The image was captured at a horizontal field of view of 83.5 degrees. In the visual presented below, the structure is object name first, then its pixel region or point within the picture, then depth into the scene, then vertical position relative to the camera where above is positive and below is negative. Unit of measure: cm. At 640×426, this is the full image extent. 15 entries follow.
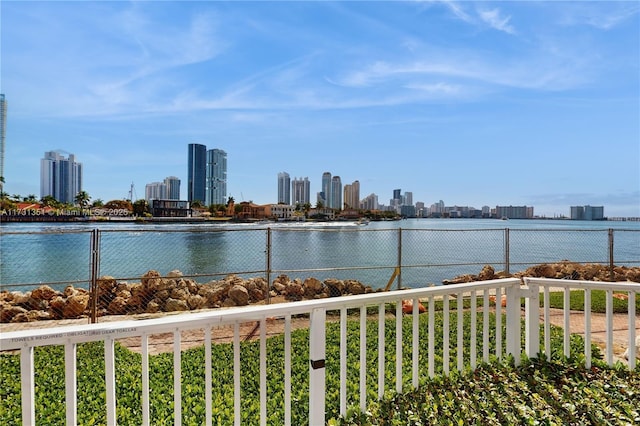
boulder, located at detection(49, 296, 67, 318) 670 -180
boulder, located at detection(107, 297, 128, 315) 728 -195
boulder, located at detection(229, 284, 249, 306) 752 -175
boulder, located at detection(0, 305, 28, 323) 648 -186
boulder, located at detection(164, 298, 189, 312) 719 -188
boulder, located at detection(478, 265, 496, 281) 1122 -189
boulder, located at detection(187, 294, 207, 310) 746 -187
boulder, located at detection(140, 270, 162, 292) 774 -156
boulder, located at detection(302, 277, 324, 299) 869 -181
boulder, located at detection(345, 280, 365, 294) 902 -188
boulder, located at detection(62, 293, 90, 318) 670 -181
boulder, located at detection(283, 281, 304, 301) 843 -187
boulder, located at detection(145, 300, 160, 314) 725 -194
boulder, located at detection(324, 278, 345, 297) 893 -185
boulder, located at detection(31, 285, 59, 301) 743 -173
